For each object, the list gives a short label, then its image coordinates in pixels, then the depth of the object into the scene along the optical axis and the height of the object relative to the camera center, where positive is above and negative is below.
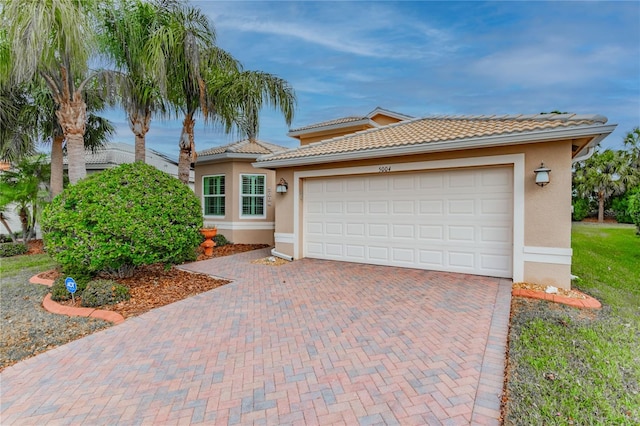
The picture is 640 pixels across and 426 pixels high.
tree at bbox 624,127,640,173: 30.36 +6.19
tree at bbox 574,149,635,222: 29.38 +3.02
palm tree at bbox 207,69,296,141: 10.38 +3.87
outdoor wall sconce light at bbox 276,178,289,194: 10.22 +0.74
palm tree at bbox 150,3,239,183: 8.90 +4.42
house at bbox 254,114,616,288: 6.60 +0.36
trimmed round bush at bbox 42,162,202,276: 6.61 -0.29
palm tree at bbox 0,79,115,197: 11.70 +3.21
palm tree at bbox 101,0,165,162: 8.55 +4.43
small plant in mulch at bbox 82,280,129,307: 6.10 -1.65
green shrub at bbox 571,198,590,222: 30.73 +0.10
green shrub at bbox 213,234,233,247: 13.62 -1.34
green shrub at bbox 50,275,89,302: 6.53 -1.65
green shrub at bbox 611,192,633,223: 28.06 +0.19
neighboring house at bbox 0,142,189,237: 16.16 +2.83
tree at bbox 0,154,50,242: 13.07 +0.88
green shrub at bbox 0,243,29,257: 12.73 -1.63
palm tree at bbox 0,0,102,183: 6.44 +3.45
